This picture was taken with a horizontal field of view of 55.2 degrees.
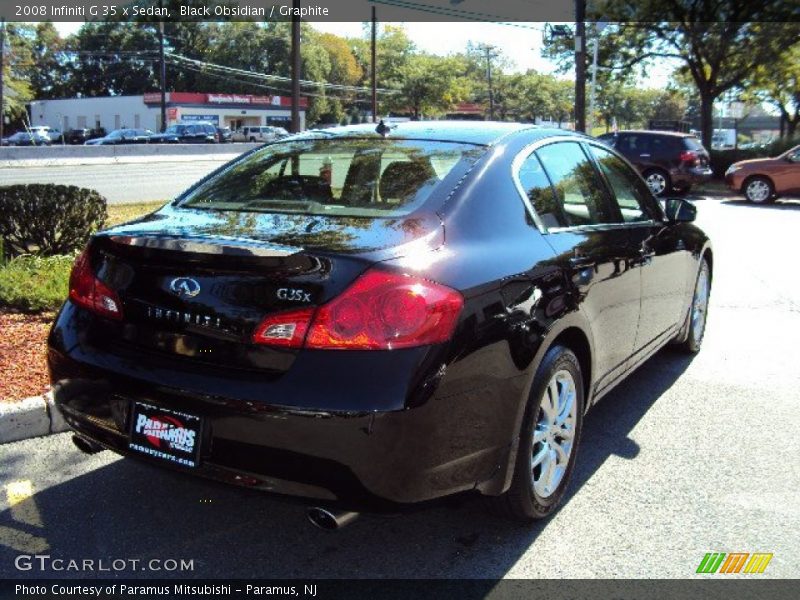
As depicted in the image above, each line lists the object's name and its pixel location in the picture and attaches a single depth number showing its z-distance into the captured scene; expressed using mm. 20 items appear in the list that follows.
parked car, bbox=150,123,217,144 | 45906
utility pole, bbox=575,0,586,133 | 23353
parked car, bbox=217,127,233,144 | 51062
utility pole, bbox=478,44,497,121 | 83312
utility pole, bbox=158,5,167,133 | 56822
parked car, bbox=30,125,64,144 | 55397
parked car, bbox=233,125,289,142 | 54688
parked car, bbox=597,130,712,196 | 19484
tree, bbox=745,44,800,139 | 26297
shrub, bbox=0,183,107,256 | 7133
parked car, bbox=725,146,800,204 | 18141
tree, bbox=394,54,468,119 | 78500
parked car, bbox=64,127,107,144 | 56344
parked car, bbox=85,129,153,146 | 44781
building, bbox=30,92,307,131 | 72188
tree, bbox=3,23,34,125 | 60719
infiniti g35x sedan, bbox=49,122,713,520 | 2445
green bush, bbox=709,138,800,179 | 25188
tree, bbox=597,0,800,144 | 24719
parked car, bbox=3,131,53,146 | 46938
